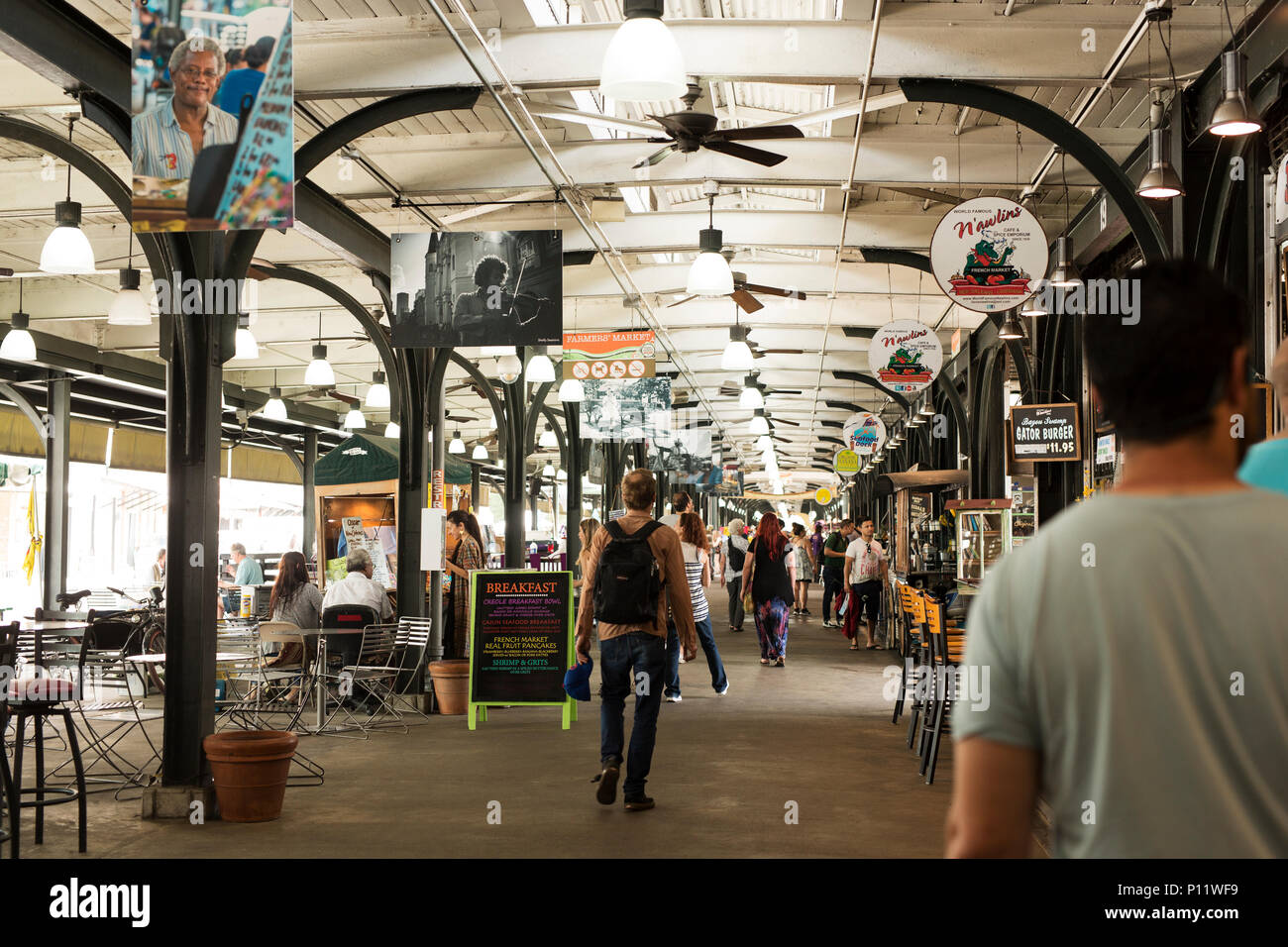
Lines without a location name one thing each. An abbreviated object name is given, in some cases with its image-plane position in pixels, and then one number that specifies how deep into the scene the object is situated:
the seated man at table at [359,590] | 10.90
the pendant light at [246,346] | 10.73
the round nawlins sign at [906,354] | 12.92
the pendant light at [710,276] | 8.92
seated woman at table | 10.88
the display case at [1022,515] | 14.48
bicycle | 11.63
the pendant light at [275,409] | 17.75
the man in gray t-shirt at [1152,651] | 1.58
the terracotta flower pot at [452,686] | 10.93
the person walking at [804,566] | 22.45
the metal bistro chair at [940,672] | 7.85
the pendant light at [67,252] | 7.60
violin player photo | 9.32
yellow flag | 15.81
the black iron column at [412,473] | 11.91
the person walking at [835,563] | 20.42
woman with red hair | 13.34
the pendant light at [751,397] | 17.12
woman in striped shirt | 11.48
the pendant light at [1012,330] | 11.71
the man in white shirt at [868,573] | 16.73
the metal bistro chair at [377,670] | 10.02
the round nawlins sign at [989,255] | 8.31
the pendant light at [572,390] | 15.99
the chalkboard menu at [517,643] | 9.78
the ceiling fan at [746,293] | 11.82
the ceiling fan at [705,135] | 7.30
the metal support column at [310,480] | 25.12
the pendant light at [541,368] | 13.82
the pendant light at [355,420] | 18.45
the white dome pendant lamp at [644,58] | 5.61
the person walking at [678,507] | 12.34
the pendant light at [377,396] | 15.55
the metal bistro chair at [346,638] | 10.26
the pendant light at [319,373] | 13.88
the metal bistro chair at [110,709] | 7.86
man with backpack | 6.59
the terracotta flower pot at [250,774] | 6.73
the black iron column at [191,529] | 7.20
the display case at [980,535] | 13.90
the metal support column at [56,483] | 15.30
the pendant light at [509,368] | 14.82
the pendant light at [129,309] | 9.95
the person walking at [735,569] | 18.65
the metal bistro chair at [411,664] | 10.55
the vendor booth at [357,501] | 13.92
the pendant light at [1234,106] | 5.75
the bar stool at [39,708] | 5.82
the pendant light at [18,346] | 11.13
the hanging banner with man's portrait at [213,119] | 5.42
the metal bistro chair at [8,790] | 5.46
